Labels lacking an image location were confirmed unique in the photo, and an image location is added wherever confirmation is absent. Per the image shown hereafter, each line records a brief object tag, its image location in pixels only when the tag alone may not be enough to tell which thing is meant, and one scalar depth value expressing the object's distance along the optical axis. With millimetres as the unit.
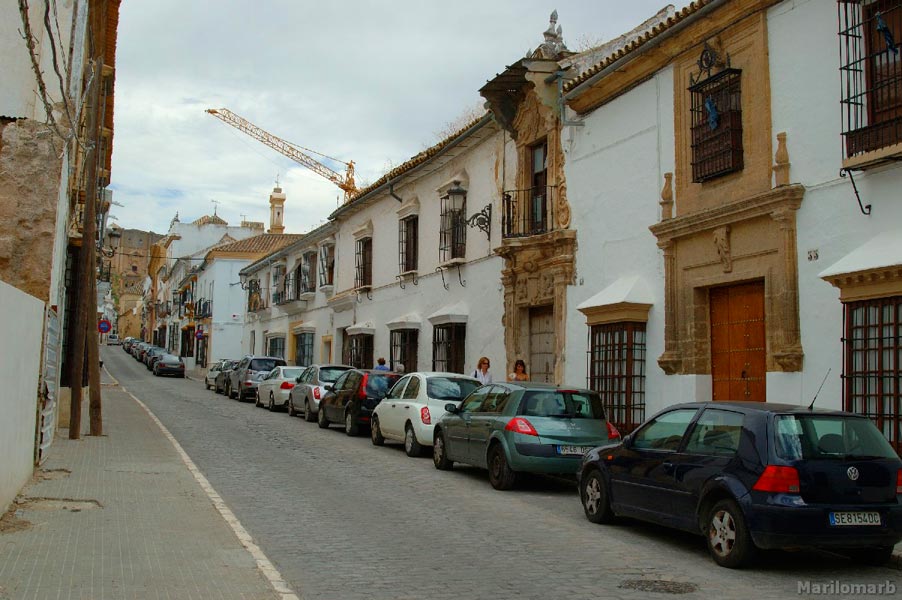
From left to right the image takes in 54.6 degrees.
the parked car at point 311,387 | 21891
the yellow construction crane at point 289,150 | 85938
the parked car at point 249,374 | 29875
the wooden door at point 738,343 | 12773
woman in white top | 18109
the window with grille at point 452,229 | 22578
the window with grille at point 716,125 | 12969
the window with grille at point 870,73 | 10242
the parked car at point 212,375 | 36875
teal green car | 11102
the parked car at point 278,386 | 25408
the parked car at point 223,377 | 33469
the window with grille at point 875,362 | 9938
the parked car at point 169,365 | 49062
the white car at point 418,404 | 14977
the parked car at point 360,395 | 18359
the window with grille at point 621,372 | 14969
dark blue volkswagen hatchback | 6891
